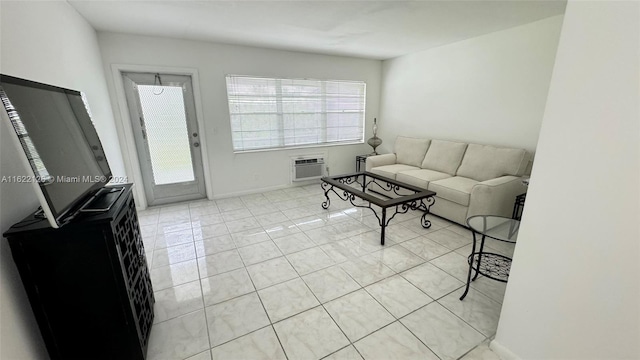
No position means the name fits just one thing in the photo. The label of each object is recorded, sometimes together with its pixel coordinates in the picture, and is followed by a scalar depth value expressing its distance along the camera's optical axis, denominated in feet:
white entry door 11.28
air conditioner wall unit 15.07
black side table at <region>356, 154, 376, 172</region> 16.56
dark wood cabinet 3.51
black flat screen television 3.01
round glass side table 5.73
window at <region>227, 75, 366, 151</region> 13.15
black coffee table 8.66
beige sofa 9.27
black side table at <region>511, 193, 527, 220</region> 9.41
